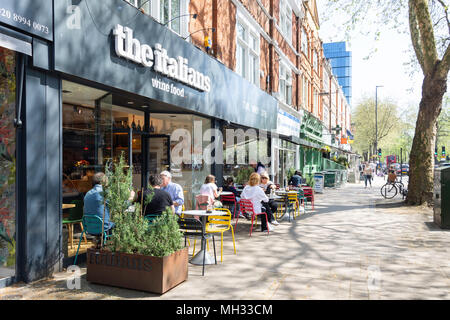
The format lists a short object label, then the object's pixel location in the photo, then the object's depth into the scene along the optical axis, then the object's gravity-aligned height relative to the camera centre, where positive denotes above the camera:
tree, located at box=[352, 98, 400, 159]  51.25 +7.03
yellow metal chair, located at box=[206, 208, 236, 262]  6.31 -1.02
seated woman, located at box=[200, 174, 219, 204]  8.96 -0.44
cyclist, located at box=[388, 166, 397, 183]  17.70 -0.39
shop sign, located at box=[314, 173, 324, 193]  20.42 -0.76
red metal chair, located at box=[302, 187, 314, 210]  13.48 -0.88
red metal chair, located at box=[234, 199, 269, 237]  8.62 -0.85
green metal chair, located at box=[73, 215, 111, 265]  5.55 -0.84
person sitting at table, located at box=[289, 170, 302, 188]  14.32 -0.44
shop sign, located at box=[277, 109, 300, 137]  18.37 +2.53
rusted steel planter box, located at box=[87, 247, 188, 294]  4.64 -1.31
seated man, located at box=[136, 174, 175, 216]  6.08 -0.52
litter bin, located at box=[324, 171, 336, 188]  24.72 -0.65
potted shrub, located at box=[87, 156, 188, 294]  4.68 -1.08
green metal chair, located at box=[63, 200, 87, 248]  6.75 -0.82
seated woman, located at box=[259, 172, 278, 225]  9.66 -0.61
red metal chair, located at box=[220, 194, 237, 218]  10.11 -0.80
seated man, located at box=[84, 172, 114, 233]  5.63 -0.51
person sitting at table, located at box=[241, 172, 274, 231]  8.74 -0.60
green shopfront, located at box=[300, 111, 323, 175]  24.58 +1.84
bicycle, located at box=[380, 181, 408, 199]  15.65 -0.98
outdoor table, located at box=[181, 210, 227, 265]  6.08 -1.45
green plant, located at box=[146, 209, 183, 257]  4.77 -0.89
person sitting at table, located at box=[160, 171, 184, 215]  7.13 -0.41
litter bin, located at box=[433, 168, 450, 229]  9.51 -0.72
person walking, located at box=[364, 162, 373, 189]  24.98 -0.19
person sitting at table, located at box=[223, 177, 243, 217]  10.37 -0.59
